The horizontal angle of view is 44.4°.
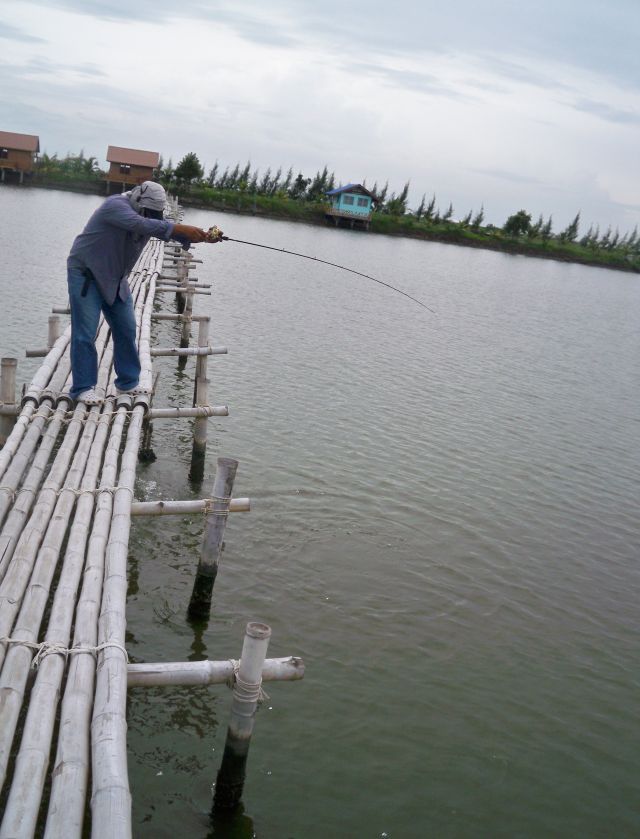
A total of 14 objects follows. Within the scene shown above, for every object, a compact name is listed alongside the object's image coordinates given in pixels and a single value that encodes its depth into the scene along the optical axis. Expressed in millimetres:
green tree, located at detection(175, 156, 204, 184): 70812
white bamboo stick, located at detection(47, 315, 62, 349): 9834
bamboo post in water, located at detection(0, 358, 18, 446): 7499
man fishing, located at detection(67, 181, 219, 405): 6844
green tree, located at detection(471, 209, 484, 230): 94219
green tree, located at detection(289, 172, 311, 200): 87100
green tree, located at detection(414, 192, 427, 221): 96525
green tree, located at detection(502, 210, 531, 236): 91562
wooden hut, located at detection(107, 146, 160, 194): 63000
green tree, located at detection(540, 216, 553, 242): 99562
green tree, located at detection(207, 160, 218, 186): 85375
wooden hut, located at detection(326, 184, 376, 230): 76812
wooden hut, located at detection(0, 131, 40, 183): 60375
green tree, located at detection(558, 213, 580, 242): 104500
